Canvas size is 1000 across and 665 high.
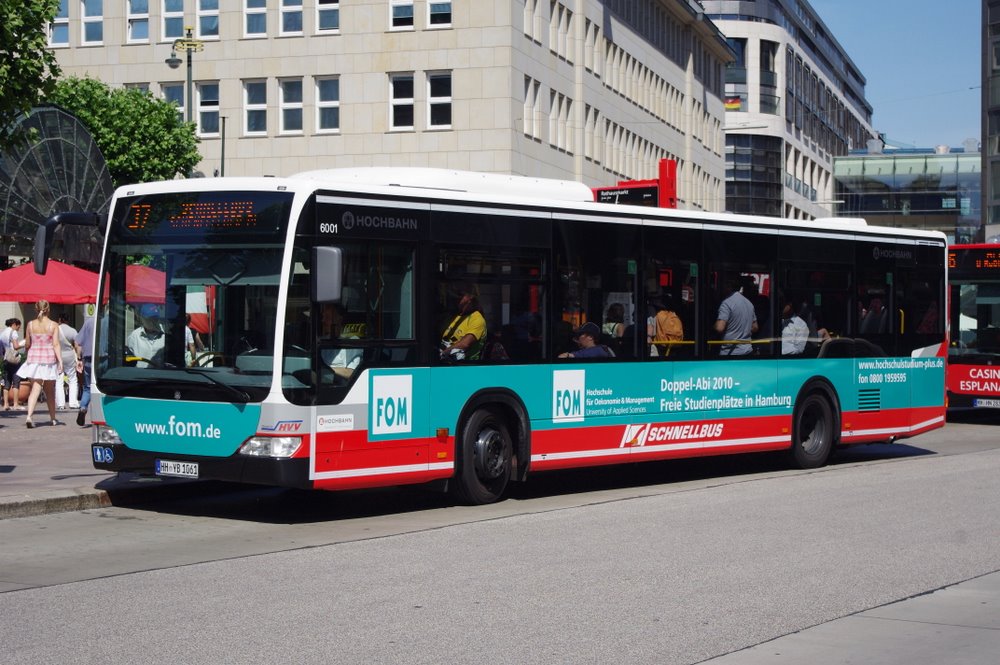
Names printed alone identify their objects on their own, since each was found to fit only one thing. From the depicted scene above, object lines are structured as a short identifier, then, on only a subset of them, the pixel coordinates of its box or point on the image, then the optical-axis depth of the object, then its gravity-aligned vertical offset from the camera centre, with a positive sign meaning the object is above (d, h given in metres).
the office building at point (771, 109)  108.12 +14.71
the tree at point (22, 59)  17.44 +2.92
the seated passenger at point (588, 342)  14.73 -0.26
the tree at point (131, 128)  50.75 +6.19
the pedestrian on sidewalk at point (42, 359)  21.23 -0.55
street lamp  43.69 +7.74
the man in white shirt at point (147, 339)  12.60 -0.17
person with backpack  15.70 -0.14
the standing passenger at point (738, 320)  16.58 -0.07
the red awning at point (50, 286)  25.47 +0.54
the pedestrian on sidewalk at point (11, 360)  27.55 -0.74
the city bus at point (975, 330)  26.28 -0.30
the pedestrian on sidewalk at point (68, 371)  25.41 -0.92
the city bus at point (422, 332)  12.12 -0.14
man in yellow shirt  13.34 -0.15
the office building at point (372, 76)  52.56 +8.50
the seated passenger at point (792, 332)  17.50 -0.21
